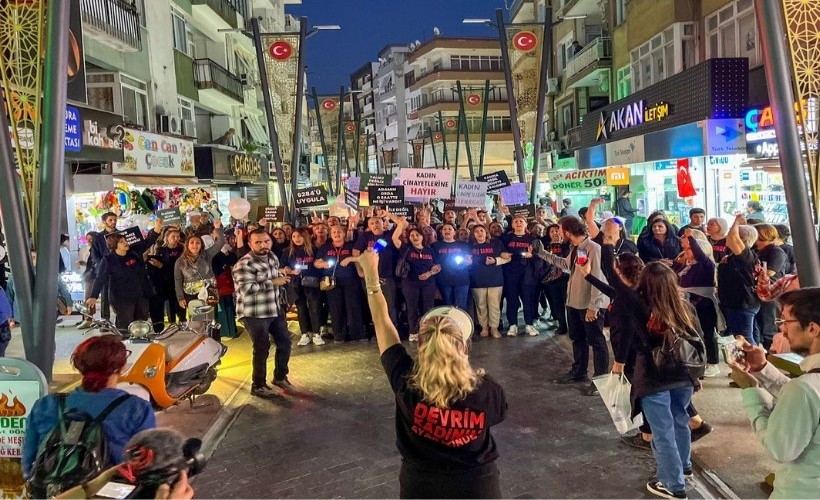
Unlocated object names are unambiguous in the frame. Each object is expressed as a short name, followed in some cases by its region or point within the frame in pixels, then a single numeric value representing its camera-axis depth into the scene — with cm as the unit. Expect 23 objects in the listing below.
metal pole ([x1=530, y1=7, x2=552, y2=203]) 1551
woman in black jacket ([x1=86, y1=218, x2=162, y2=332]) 1021
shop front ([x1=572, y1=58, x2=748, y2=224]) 1376
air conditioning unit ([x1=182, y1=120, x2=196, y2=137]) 2473
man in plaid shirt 798
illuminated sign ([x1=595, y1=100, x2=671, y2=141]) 1661
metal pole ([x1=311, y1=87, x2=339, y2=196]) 2842
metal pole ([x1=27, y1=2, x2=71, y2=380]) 541
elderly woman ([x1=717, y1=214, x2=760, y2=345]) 771
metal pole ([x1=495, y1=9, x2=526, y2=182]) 1633
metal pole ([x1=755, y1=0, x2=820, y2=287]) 523
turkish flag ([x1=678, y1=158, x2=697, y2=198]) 1346
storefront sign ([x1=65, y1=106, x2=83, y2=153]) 1223
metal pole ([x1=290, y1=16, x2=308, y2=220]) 1603
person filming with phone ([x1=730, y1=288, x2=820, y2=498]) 289
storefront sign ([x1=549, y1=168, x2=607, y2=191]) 2158
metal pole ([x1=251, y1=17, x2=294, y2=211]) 1570
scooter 657
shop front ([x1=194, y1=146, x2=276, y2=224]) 2433
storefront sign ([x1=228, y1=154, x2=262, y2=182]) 2740
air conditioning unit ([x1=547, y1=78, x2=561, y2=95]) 3369
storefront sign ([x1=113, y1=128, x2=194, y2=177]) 1673
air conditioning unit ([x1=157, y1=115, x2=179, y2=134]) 2092
